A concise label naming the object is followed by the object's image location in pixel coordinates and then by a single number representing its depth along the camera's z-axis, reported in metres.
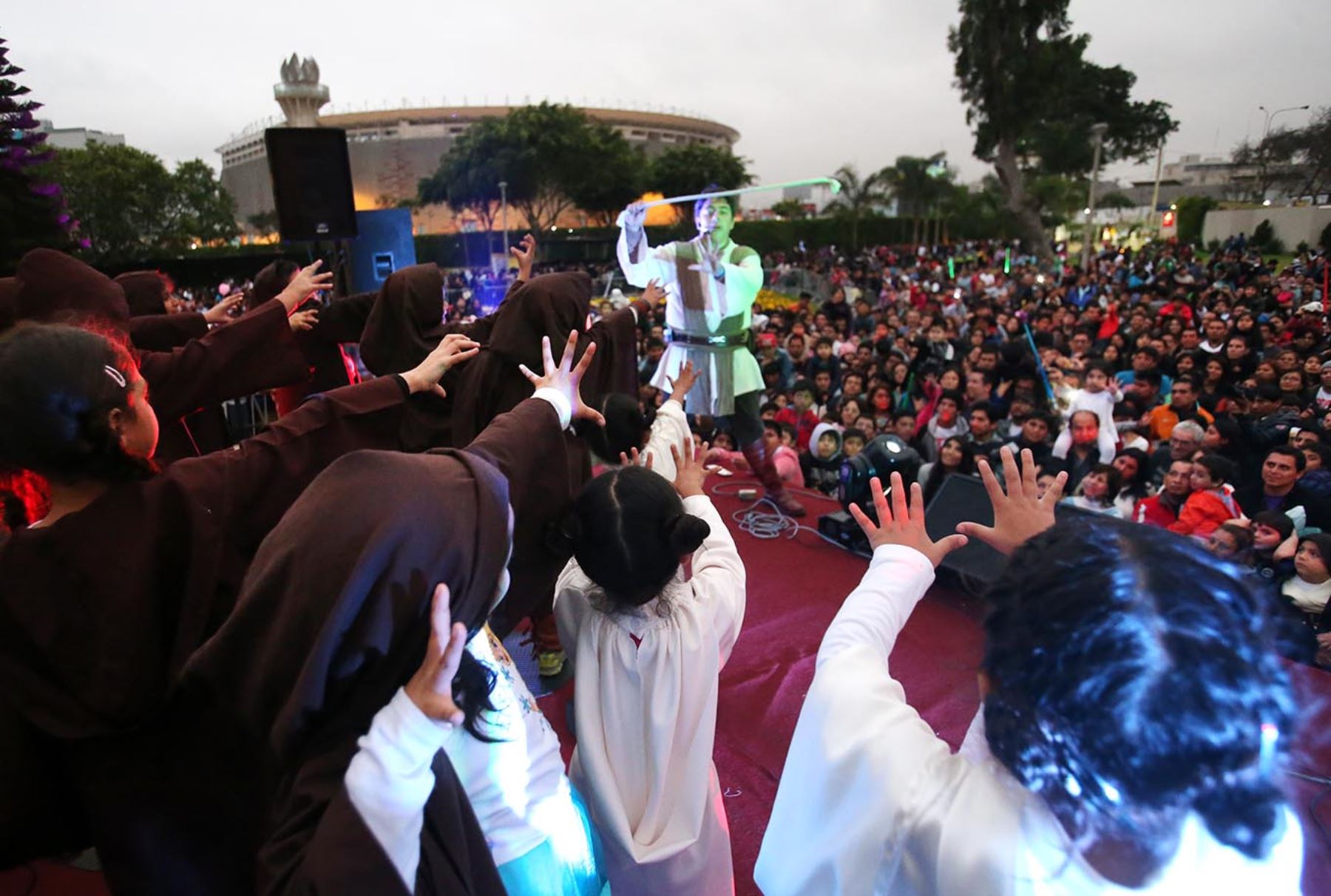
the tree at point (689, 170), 34.47
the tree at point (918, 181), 34.25
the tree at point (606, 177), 31.45
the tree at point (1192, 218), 30.30
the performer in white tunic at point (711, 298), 4.17
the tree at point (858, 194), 35.12
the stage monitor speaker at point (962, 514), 3.50
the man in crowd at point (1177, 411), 5.41
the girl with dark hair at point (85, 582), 1.21
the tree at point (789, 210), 39.78
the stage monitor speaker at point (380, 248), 10.13
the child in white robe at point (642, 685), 1.55
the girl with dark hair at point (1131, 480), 4.33
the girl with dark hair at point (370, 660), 0.87
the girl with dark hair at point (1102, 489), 4.18
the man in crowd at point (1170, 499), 3.95
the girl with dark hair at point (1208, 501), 3.75
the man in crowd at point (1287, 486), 3.86
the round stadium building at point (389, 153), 50.59
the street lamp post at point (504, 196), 27.16
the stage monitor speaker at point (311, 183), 5.81
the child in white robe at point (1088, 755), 0.79
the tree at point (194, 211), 30.27
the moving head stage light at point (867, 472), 4.21
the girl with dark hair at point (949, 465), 4.44
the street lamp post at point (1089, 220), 18.39
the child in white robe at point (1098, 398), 5.23
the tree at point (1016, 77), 23.27
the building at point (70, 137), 37.22
